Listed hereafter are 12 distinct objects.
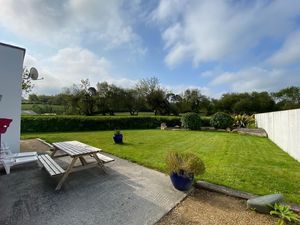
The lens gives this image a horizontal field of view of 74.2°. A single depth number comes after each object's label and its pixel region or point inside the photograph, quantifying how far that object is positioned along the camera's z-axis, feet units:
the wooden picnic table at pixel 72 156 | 13.00
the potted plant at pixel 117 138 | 31.07
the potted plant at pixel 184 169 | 12.71
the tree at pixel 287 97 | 129.54
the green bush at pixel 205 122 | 70.44
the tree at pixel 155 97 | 104.53
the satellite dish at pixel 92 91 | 92.58
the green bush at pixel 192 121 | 59.31
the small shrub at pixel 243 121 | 65.31
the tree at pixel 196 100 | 119.03
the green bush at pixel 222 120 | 59.93
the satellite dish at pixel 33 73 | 24.81
